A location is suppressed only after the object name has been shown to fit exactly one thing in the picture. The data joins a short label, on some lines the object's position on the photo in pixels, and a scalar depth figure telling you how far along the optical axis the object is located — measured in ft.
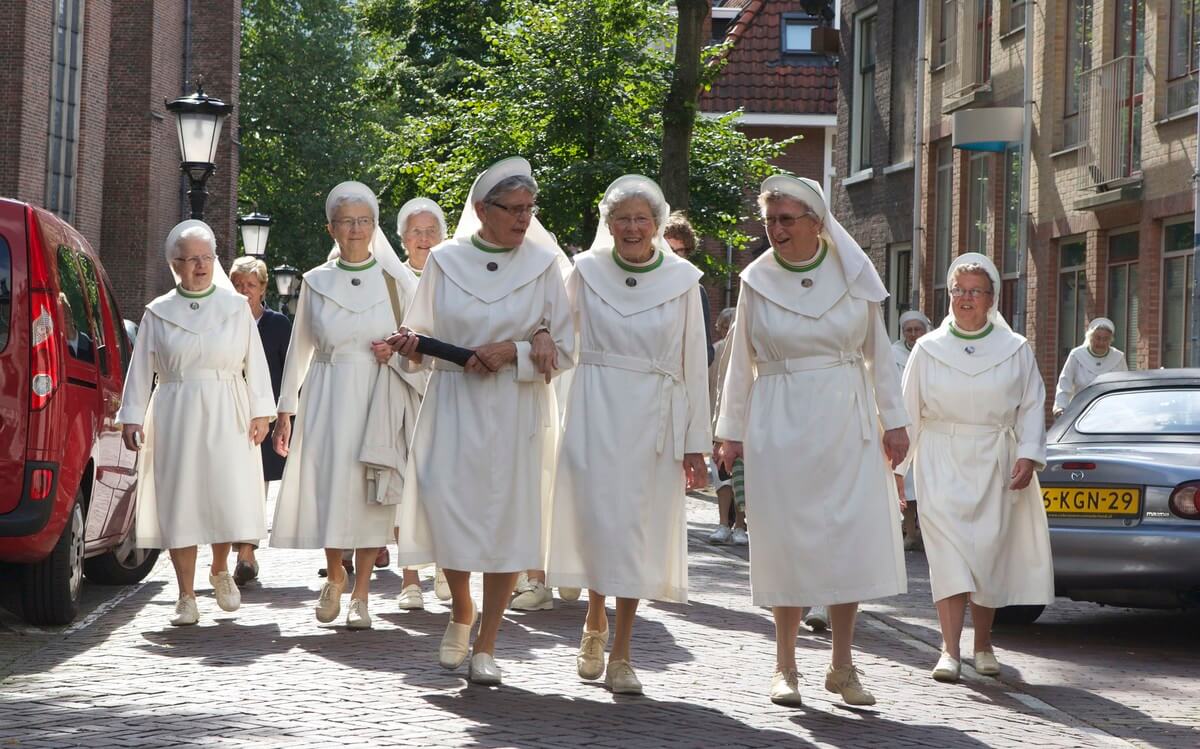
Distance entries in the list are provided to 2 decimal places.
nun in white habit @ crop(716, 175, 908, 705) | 24.59
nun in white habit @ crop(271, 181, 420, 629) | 31.58
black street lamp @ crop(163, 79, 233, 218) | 62.08
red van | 29.71
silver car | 31.63
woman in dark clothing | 41.96
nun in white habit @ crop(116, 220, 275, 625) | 32.55
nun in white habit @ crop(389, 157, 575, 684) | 25.23
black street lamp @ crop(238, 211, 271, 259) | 101.51
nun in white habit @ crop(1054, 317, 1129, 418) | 64.34
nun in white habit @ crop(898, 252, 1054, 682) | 28.53
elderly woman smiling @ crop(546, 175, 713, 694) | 25.00
